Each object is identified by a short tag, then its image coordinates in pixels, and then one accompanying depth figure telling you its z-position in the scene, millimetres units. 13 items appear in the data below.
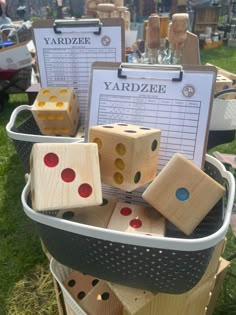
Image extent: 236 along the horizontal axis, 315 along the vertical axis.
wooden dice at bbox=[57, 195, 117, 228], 716
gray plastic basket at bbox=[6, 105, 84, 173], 997
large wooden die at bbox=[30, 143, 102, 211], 632
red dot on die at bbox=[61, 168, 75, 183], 656
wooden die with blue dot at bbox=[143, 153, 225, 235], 659
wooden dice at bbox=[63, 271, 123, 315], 846
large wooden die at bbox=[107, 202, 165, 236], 703
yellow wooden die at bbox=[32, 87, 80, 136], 1048
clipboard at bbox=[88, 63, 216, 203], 785
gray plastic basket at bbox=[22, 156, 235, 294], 584
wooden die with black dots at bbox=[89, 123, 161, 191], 681
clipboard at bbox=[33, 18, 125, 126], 1099
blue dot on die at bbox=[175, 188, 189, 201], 663
